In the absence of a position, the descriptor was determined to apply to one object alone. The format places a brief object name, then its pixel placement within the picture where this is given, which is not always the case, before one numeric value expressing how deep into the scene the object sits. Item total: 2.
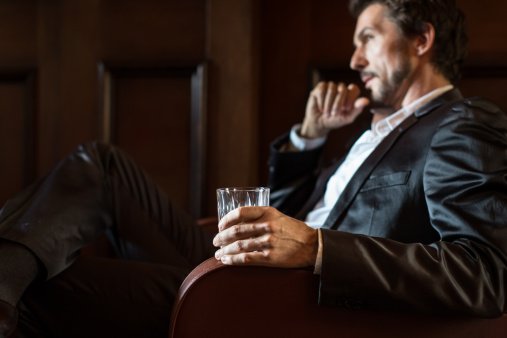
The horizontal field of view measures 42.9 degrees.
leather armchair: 0.95
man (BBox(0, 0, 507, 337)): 0.97
